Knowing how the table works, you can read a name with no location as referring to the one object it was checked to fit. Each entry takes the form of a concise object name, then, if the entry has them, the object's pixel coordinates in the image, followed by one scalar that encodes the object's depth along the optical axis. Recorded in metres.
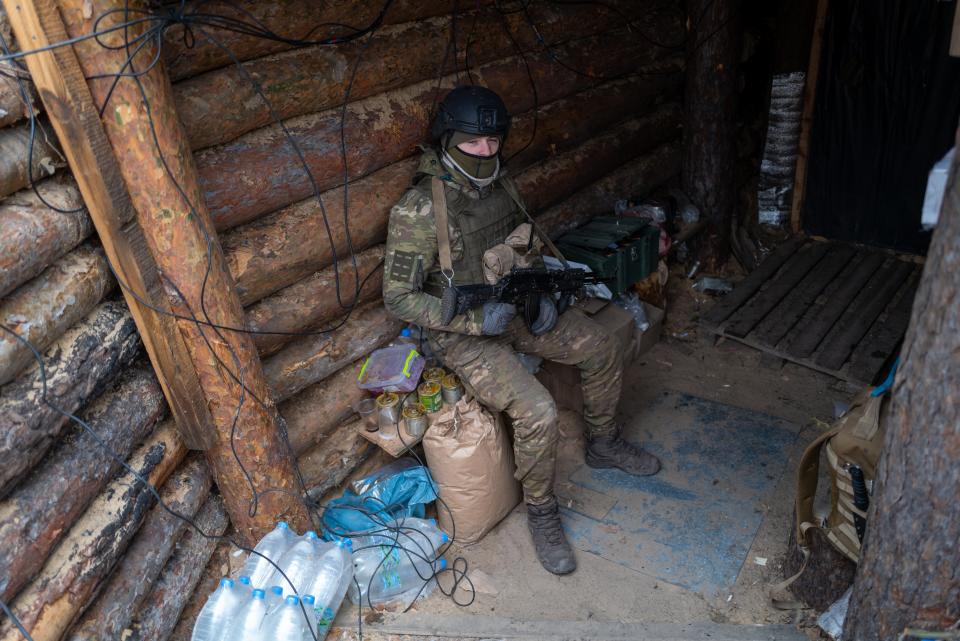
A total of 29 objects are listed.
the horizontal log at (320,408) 3.97
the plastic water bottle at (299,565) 3.37
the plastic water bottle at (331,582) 3.40
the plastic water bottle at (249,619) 3.03
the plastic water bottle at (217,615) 3.07
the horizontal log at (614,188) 5.59
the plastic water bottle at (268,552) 3.38
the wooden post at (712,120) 6.09
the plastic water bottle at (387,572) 3.73
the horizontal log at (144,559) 2.86
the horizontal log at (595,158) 5.28
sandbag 3.98
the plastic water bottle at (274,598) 3.12
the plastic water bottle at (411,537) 3.91
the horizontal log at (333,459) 4.08
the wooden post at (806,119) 6.23
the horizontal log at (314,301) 3.69
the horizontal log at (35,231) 2.38
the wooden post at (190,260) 2.52
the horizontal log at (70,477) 2.44
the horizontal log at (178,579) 3.12
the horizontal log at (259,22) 3.06
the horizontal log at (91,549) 2.53
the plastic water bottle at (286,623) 3.07
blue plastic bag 4.05
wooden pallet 5.50
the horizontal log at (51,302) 2.42
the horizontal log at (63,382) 2.40
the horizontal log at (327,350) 3.83
